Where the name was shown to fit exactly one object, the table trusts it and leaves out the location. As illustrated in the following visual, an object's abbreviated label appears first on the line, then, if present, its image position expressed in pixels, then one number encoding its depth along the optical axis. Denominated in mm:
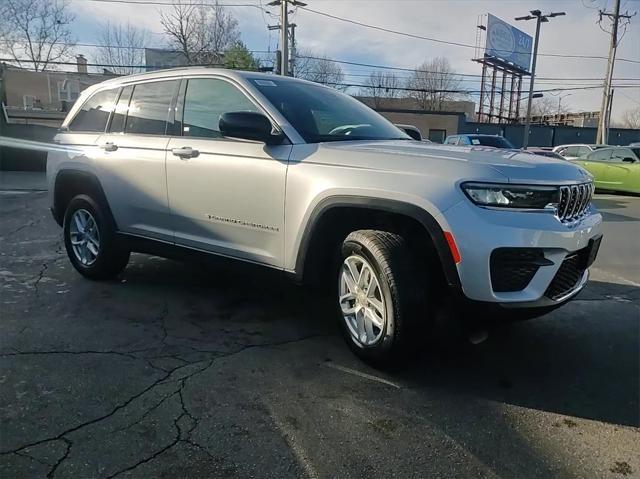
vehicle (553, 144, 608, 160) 16344
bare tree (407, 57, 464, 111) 65250
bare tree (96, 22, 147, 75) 44344
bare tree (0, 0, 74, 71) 35469
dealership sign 52647
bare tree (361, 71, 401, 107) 64469
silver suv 2668
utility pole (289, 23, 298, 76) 35112
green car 14039
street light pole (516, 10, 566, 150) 30062
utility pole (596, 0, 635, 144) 26516
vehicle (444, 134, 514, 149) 14500
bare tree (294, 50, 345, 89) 51656
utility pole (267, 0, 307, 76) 24156
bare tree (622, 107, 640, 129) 89419
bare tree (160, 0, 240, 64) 39125
